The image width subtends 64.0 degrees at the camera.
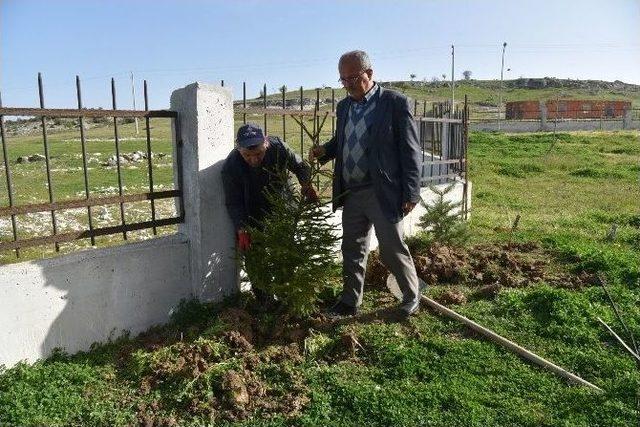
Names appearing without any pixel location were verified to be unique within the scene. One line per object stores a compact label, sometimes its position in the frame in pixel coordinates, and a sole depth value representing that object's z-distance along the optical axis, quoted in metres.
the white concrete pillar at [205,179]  4.61
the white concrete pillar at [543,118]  41.15
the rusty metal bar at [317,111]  4.89
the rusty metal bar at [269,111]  5.17
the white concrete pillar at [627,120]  40.44
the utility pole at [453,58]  48.97
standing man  4.26
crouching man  4.51
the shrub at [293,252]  4.32
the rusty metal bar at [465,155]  8.87
